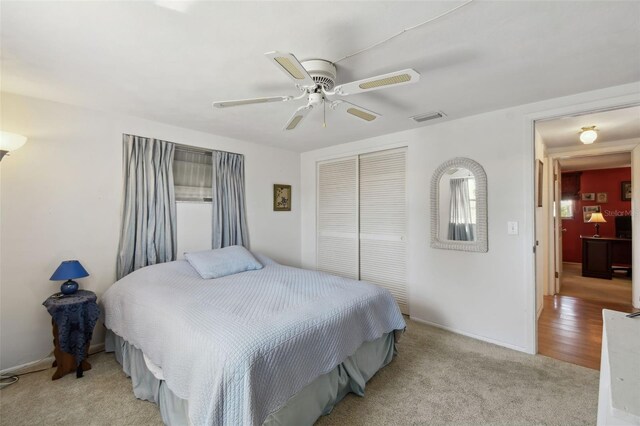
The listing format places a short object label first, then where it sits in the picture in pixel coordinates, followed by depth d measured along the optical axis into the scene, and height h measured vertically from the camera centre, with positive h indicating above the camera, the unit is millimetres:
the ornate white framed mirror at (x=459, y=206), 2955 +81
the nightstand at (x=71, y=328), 2248 -879
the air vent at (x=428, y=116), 2904 +994
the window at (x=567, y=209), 6484 +96
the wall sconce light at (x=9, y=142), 2127 +545
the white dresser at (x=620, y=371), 676 -436
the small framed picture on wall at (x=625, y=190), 5746 +455
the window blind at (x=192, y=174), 3367 +486
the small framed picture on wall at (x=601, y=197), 6062 +332
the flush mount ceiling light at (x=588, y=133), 3322 +904
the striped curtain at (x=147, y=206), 2939 +94
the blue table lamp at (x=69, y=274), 2334 -470
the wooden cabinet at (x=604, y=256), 5312 -788
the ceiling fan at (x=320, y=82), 1449 +733
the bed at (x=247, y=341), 1409 -748
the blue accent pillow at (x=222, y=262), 2891 -486
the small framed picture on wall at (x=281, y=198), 4355 +252
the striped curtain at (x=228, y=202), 3621 +163
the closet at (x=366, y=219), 3682 -66
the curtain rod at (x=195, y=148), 3336 +799
